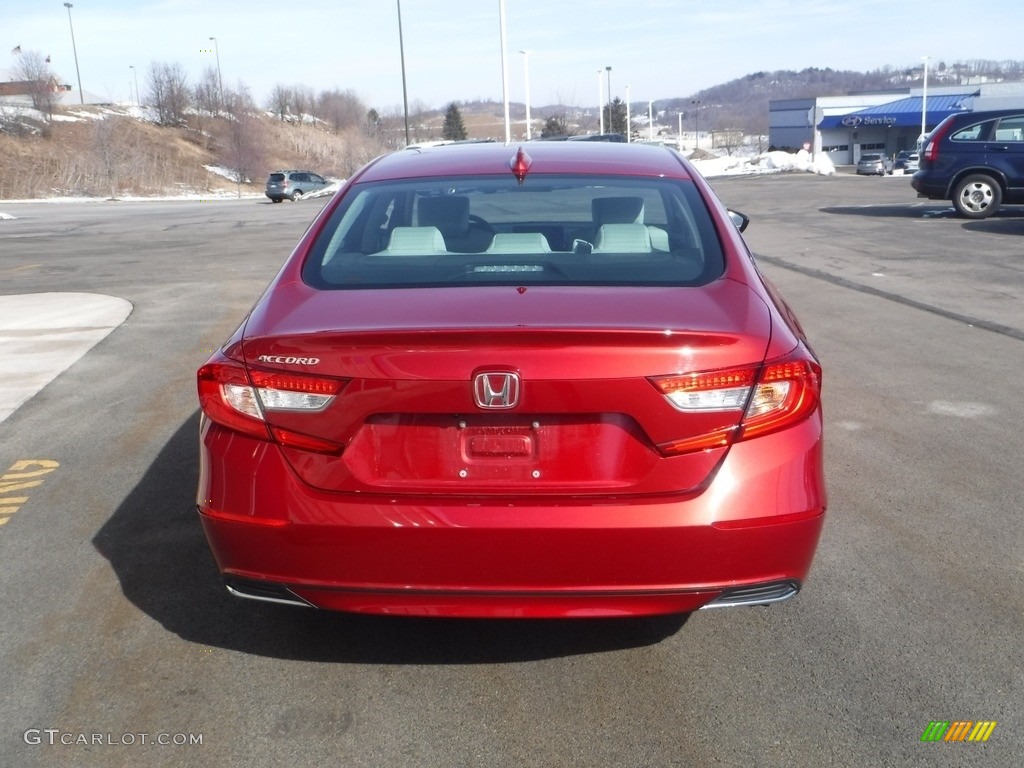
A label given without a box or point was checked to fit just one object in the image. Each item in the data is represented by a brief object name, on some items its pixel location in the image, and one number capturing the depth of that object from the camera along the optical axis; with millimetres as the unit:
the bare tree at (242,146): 72312
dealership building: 76812
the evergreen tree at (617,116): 80850
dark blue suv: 17656
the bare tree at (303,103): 110938
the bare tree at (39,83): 75312
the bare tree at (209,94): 87312
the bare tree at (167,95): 84625
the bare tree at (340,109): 111438
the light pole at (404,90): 43531
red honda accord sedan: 2791
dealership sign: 77750
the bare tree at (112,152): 62250
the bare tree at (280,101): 104875
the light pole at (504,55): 36750
